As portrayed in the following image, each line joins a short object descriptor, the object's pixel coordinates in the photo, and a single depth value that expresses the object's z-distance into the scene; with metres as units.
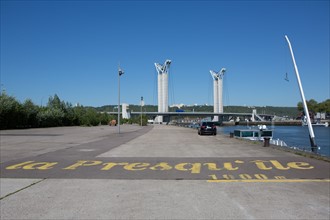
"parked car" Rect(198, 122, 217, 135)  42.00
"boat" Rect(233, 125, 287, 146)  54.53
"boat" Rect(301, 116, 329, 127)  179.38
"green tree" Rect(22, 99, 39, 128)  63.65
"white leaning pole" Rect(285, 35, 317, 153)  30.39
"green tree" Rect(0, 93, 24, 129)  54.59
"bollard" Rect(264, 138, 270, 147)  23.90
